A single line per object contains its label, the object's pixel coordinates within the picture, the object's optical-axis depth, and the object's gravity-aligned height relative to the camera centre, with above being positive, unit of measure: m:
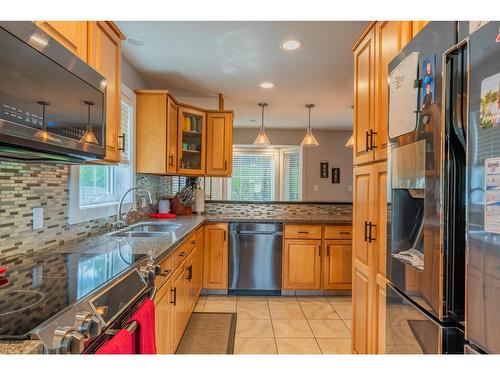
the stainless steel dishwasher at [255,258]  3.66 -0.80
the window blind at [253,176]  6.89 +0.32
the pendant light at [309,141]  4.48 +0.72
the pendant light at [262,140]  4.39 +0.71
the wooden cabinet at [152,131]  3.16 +0.59
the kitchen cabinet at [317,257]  3.64 -0.78
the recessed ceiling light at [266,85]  3.67 +1.27
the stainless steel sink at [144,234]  2.41 -0.36
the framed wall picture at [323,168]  6.82 +0.51
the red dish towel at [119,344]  0.96 -0.51
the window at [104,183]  2.04 +0.05
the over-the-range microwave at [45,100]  0.89 +0.31
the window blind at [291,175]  6.82 +0.35
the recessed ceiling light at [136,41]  2.54 +1.24
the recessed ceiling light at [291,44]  2.60 +1.25
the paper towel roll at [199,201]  4.10 -0.15
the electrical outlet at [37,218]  1.63 -0.16
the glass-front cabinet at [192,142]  3.75 +0.60
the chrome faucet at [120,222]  2.30 -0.26
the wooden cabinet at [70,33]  1.22 +0.67
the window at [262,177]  6.85 +0.30
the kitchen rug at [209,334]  2.39 -1.23
